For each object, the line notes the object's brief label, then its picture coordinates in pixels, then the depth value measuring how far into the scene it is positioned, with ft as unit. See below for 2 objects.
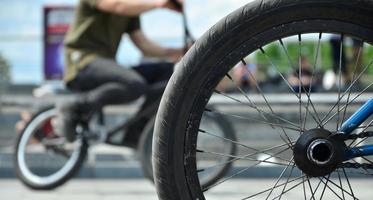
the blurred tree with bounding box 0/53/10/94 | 59.98
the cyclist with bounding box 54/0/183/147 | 37.50
